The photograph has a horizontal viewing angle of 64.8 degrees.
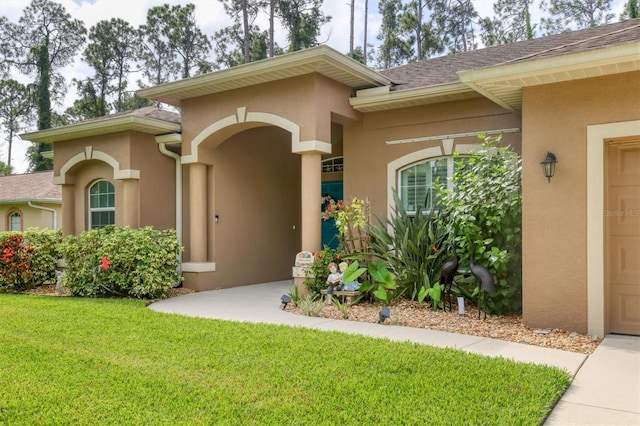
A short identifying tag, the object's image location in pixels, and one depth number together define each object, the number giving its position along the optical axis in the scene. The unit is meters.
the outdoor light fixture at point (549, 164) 5.86
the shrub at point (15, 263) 10.45
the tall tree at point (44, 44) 30.06
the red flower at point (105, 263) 8.96
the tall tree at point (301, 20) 24.36
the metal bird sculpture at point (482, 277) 6.50
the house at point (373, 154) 5.75
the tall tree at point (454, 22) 26.38
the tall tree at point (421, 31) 26.53
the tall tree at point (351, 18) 25.45
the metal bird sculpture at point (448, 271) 6.99
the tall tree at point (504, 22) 26.17
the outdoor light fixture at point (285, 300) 7.67
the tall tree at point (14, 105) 31.00
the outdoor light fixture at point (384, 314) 6.47
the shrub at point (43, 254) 10.96
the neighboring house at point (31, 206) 18.88
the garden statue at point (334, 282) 7.79
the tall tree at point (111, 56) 29.83
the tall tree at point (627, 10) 13.91
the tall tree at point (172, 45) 28.33
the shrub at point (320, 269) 8.14
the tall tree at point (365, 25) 26.69
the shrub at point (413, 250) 7.50
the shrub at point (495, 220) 6.60
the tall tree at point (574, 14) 24.14
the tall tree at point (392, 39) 26.95
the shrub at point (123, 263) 8.98
